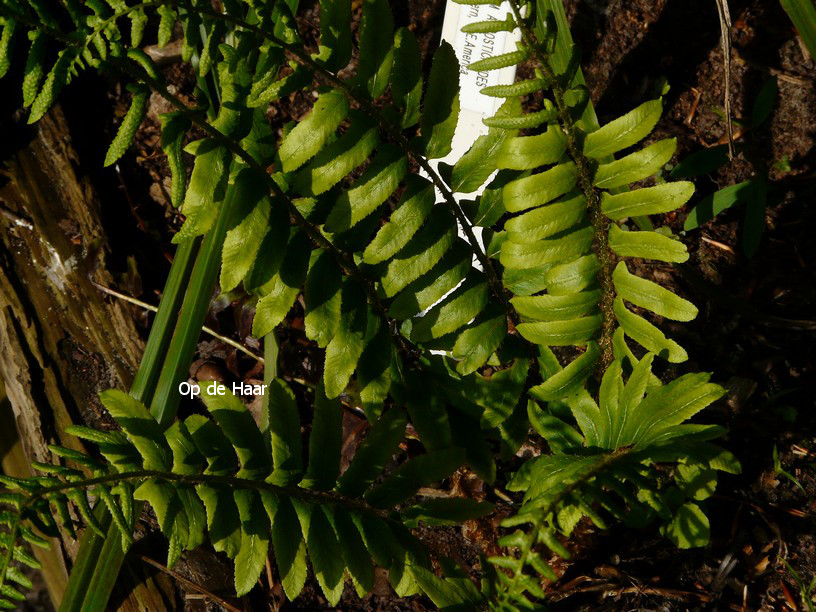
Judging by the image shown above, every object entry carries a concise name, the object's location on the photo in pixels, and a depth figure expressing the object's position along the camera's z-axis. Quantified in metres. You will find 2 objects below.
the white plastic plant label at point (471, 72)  2.12
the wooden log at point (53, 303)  2.19
